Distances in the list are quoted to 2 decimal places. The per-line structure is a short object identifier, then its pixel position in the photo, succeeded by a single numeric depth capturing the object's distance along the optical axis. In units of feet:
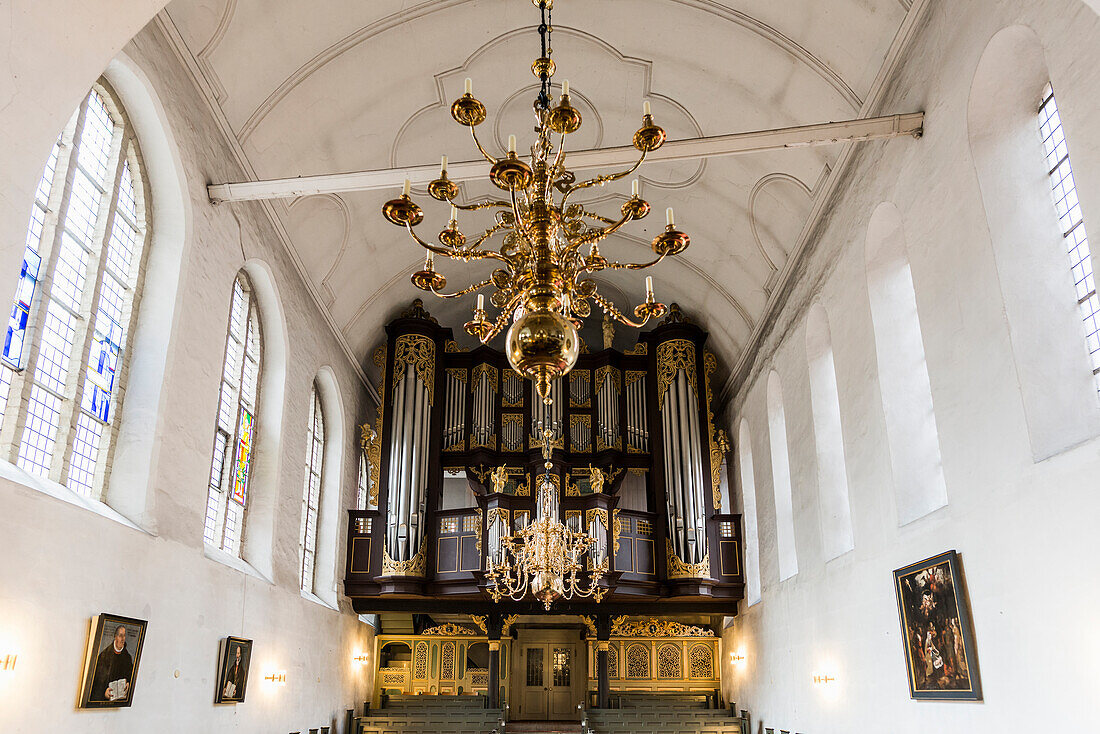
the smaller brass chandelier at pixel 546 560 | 41.47
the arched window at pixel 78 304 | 24.39
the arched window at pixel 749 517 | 51.72
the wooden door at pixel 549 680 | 61.41
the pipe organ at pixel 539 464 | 51.29
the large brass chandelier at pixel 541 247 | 15.03
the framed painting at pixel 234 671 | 34.45
